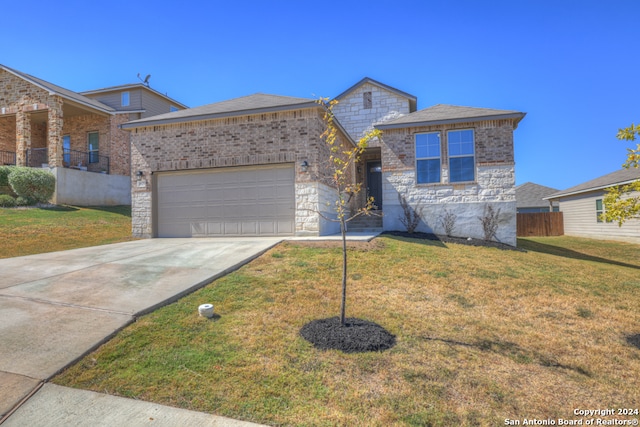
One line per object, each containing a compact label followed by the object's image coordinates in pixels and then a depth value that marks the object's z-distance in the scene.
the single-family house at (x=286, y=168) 10.13
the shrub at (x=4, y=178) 14.72
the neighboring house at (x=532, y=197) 30.71
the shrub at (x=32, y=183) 14.34
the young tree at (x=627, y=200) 4.52
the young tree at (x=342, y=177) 4.23
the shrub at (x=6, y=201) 13.90
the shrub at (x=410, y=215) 12.32
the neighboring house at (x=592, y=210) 16.72
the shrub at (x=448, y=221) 12.07
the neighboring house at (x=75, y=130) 16.86
